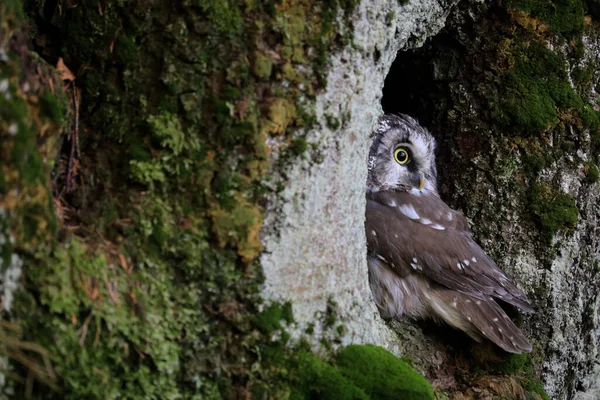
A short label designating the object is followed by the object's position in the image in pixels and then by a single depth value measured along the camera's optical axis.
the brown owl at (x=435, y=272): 6.96
